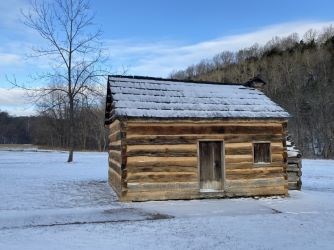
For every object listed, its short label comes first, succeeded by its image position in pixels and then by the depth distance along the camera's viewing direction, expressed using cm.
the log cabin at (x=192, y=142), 1463
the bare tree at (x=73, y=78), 3803
